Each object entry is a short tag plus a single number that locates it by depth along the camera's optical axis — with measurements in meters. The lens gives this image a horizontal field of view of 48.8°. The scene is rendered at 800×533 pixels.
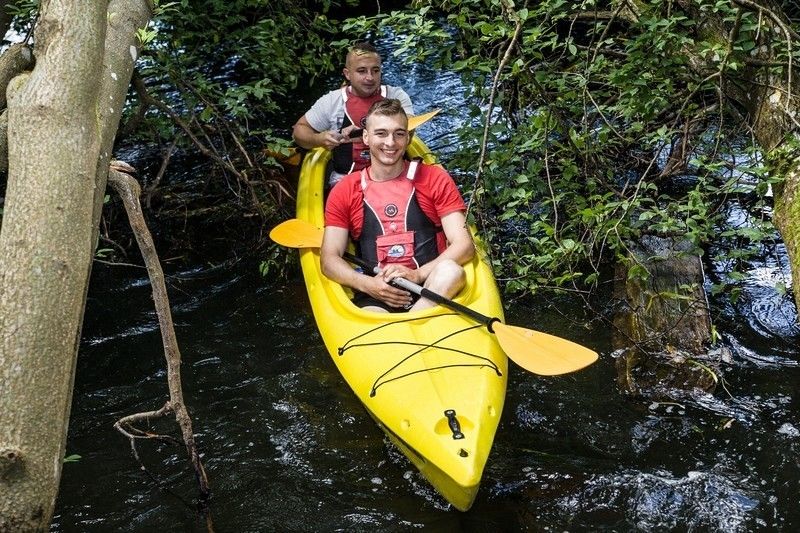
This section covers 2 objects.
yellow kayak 3.14
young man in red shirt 4.26
